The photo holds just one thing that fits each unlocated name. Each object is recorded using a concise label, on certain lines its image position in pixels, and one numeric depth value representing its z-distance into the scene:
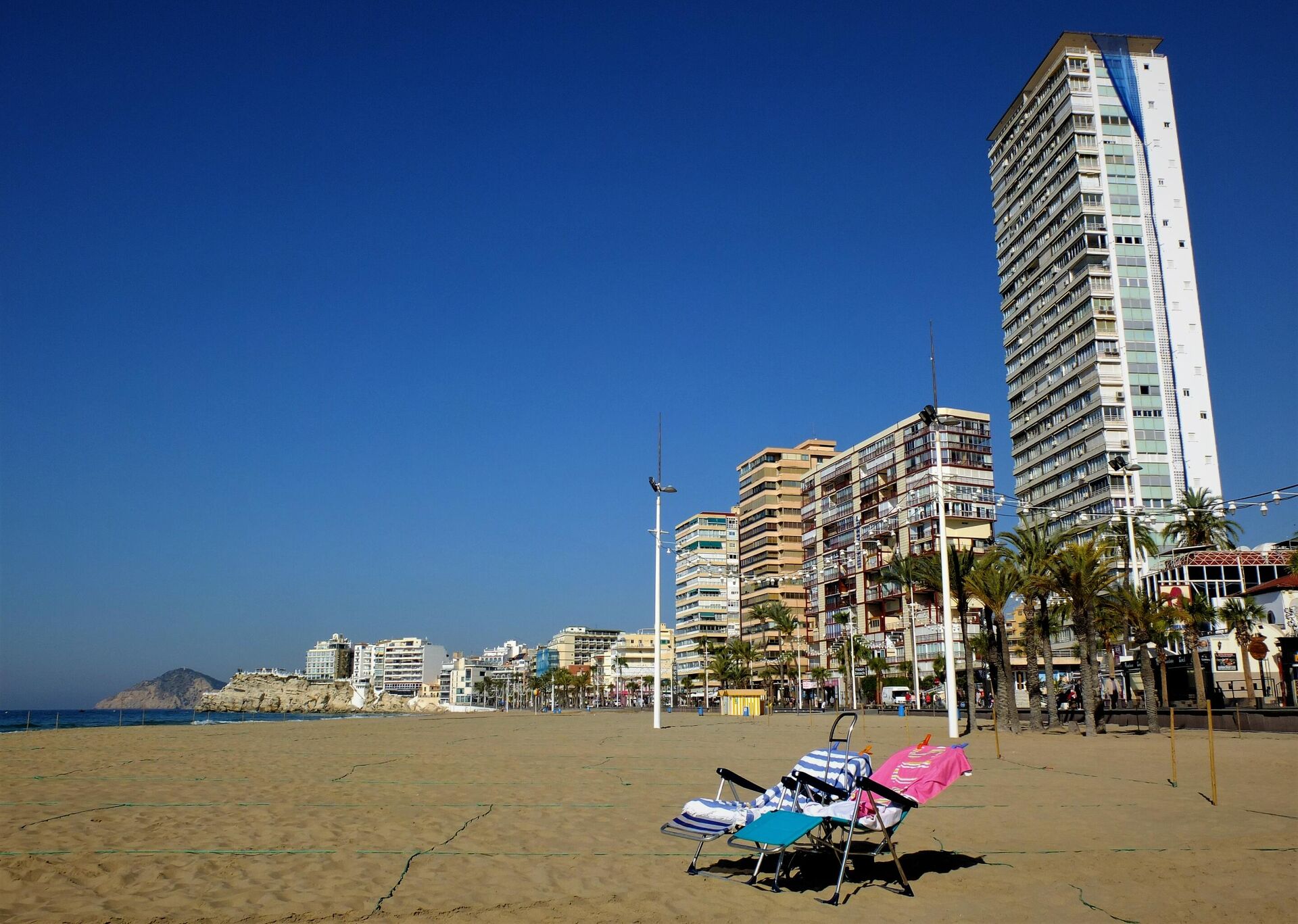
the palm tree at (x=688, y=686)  131.88
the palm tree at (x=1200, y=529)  51.61
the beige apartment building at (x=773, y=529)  112.88
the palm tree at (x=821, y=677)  98.00
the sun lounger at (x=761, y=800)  7.03
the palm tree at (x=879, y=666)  76.38
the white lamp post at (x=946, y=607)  23.83
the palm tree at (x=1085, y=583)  28.64
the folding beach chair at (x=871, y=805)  6.55
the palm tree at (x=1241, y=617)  39.56
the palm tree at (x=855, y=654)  84.59
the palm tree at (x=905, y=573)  62.97
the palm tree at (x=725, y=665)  98.25
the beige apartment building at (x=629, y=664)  160.75
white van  79.24
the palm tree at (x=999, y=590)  30.45
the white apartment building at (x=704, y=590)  134.50
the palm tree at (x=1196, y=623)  33.25
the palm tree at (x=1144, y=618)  30.20
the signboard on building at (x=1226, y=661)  45.47
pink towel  7.43
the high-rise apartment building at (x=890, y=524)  85.88
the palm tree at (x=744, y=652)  93.69
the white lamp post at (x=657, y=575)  37.38
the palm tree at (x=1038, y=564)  30.98
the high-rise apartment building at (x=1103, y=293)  77.38
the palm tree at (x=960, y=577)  29.88
